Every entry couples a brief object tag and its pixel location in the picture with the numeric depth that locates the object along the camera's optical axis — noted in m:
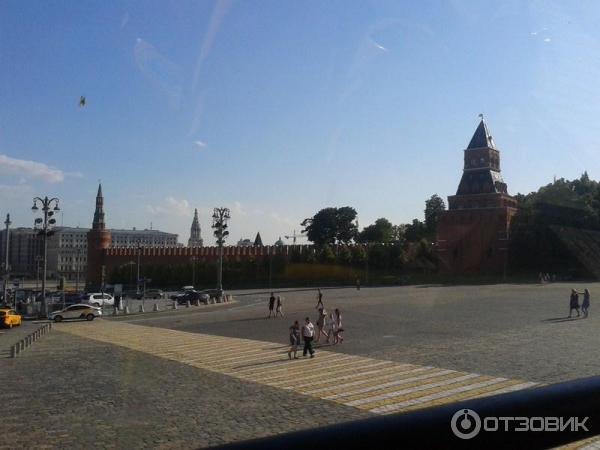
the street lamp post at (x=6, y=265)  44.83
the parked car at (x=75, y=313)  32.72
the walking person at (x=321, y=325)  19.14
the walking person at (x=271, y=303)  28.94
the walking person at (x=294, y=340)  15.41
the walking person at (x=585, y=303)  24.58
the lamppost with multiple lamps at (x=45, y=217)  33.25
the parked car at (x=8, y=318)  28.56
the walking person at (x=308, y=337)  15.38
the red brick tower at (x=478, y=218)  55.97
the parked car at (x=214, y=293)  43.81
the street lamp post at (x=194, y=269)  67.66
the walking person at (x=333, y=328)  18.23
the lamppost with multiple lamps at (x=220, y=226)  43.31
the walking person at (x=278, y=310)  29.03
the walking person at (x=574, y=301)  24.16
